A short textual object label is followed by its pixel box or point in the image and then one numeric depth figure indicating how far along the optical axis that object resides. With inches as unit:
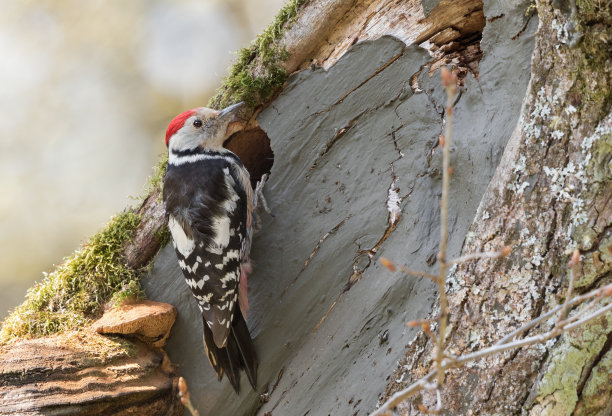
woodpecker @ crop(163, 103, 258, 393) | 258.4
